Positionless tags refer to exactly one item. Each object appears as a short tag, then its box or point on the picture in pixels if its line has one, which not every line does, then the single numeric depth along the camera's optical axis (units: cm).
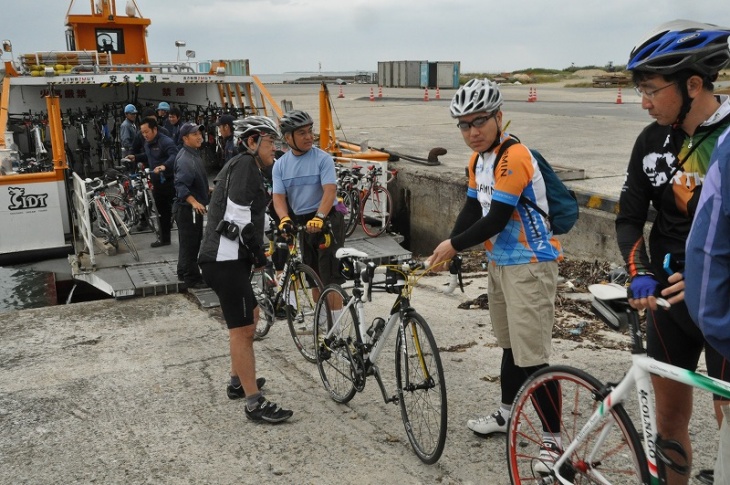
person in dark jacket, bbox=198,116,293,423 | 438
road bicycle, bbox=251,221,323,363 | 564
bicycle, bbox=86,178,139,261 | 949
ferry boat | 984
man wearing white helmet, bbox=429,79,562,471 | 345
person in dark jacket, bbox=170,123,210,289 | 768
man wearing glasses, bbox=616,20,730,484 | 263
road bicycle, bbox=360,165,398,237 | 1100
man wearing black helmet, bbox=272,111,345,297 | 569
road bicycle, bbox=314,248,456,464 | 377
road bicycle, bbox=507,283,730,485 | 248
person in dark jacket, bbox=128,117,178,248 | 924
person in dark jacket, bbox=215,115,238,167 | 948
